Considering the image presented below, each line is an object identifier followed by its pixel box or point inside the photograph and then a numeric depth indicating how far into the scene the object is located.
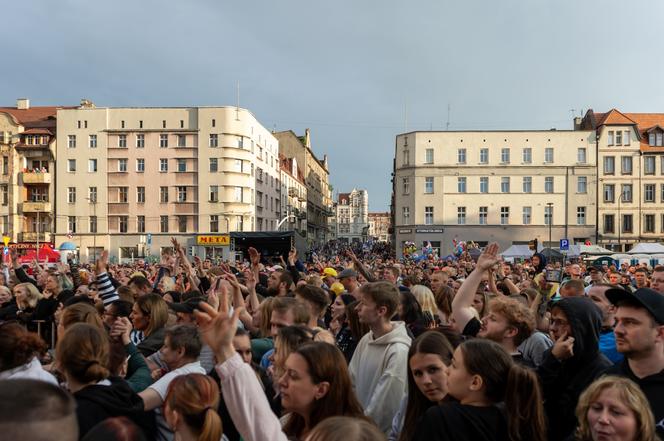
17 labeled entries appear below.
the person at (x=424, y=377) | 3.41
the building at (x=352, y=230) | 189.38
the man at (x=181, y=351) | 4.10
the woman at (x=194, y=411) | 2.95
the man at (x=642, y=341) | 3.32
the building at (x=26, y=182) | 53.47
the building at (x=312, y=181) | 89.19
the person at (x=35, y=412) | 1.58
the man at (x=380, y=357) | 3.97
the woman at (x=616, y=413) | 2.67
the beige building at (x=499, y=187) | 56.75
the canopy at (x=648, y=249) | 30.56
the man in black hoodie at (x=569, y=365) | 3.64
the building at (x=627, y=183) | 56.94
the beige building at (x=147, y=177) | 54.25
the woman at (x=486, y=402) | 2.71
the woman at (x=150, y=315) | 5.75
